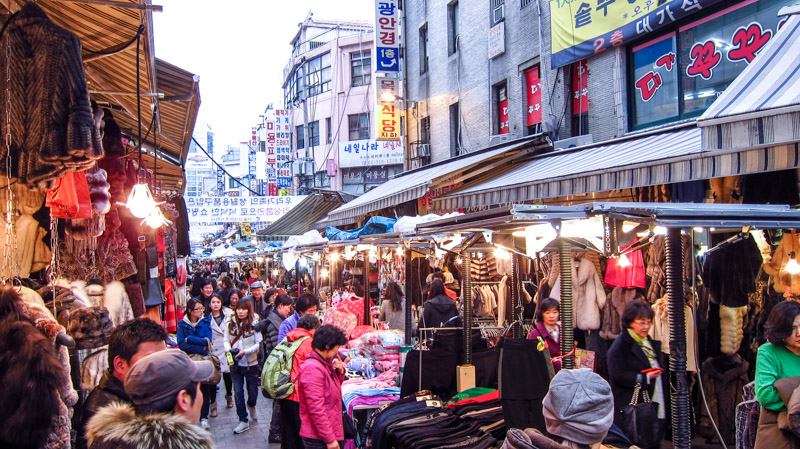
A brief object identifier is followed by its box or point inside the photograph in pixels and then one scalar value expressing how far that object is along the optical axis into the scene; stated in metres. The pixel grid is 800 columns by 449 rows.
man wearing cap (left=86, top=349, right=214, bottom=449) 2.67
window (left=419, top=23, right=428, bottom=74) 19.88
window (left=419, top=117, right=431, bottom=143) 19.77
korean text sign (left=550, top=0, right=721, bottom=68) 9.26
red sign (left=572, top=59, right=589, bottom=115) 11.99
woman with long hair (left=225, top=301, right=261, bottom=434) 9.48
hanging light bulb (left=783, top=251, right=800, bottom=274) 5.83
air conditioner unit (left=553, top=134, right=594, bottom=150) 11.61
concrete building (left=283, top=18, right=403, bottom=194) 34.78
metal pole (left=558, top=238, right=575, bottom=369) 4.70
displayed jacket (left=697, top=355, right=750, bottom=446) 7.10
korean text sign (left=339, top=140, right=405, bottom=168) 22.84
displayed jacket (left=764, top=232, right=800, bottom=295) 6.11
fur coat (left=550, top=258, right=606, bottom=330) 8.37
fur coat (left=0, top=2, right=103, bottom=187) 3.40
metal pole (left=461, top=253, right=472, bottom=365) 6.41
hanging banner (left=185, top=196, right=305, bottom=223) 21.55
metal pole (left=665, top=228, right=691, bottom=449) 3.87
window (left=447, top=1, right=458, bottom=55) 17.68
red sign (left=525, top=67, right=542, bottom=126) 13.48
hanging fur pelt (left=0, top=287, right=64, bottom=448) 3.13
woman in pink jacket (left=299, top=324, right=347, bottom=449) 5.47
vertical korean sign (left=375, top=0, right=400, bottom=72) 17.73
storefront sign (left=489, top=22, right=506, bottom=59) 14.48
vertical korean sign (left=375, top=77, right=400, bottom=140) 19.16
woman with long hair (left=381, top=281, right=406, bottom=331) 10.85
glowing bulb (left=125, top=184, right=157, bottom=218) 5.79
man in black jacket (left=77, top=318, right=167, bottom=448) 3.82
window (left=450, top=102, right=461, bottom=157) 17.88
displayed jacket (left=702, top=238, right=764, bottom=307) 6.27
